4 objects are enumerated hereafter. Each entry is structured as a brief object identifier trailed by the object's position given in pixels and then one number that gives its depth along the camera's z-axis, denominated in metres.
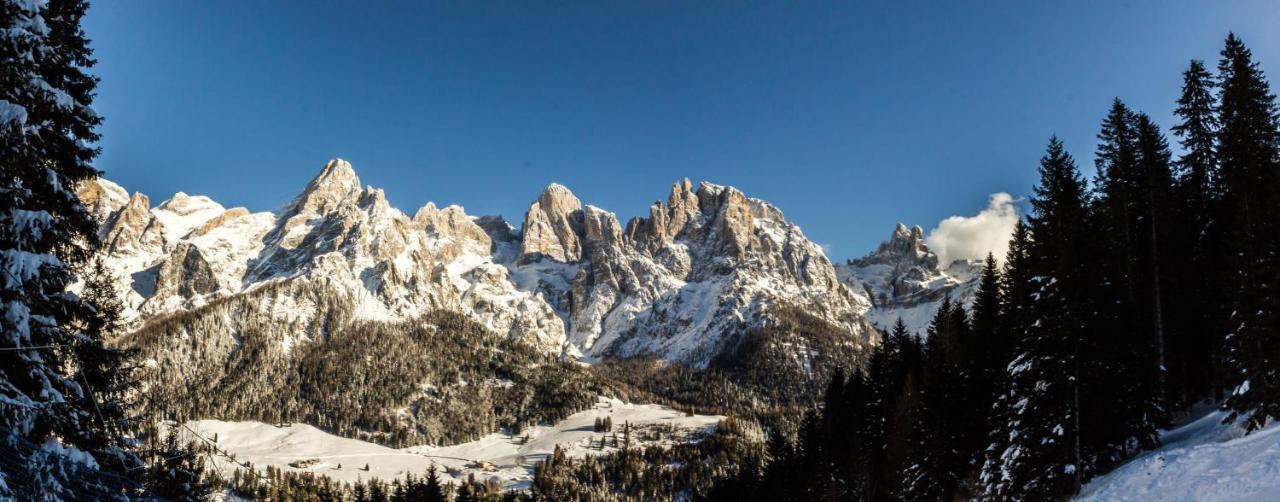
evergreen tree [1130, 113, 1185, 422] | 33.59
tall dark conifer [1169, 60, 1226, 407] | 33.78
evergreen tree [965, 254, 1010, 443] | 38.50
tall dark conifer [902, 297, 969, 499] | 39.53
